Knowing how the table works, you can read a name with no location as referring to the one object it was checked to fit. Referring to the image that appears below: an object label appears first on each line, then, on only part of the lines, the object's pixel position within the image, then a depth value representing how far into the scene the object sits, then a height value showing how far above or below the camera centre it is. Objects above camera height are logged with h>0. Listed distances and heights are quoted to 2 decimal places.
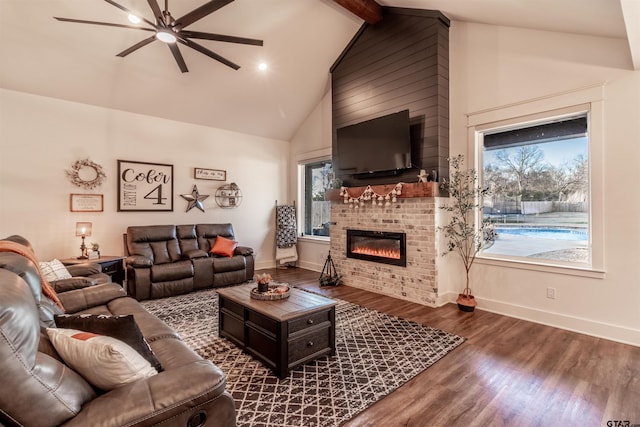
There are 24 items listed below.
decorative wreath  4.61 +0.61
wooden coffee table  2.36 -0.95
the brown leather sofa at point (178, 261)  4.33 -0.74
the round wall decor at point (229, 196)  6.09 +0.34
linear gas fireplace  4.46 -0.54
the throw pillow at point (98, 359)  1.15 -0.54
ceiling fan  2.67 +1.73
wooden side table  4.13 -0.69
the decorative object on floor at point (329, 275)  5.18 -1.11
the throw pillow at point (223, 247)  5.24 -0.58
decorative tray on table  2.73 -0.73
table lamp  4.40 -0.25
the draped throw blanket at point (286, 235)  6.51 -0.49
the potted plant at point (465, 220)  3.98 -0.13
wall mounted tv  4.26 +0.98
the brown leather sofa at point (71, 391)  0.92 -0.63
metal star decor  5.70 +0.27
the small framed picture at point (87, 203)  4.62 +0.18
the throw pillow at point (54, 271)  2.94 -0.55
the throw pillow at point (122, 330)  1.41 -0.53
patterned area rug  1.99 -1.26
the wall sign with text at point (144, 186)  5.04 +0.47
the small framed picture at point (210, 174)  5.79 +0.75
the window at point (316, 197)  6.45 +0.33
